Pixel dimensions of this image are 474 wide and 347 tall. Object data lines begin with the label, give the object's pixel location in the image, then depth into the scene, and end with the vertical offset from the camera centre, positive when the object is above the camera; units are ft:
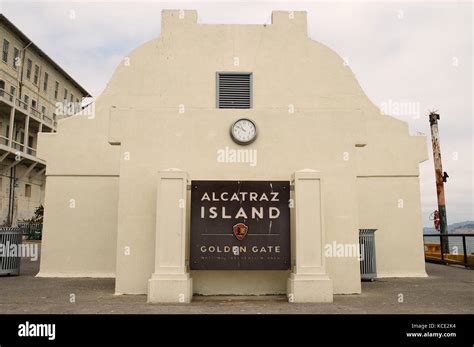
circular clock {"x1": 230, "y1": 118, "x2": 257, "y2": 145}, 31.12 +7.33
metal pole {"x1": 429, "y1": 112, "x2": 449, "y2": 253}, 78.02 +8.99
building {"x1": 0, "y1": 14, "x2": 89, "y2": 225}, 111.14 +32.78
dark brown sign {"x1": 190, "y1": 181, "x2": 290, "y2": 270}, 28.96 +0.45
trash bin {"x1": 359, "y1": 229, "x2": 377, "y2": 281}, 39.42 -2.18
